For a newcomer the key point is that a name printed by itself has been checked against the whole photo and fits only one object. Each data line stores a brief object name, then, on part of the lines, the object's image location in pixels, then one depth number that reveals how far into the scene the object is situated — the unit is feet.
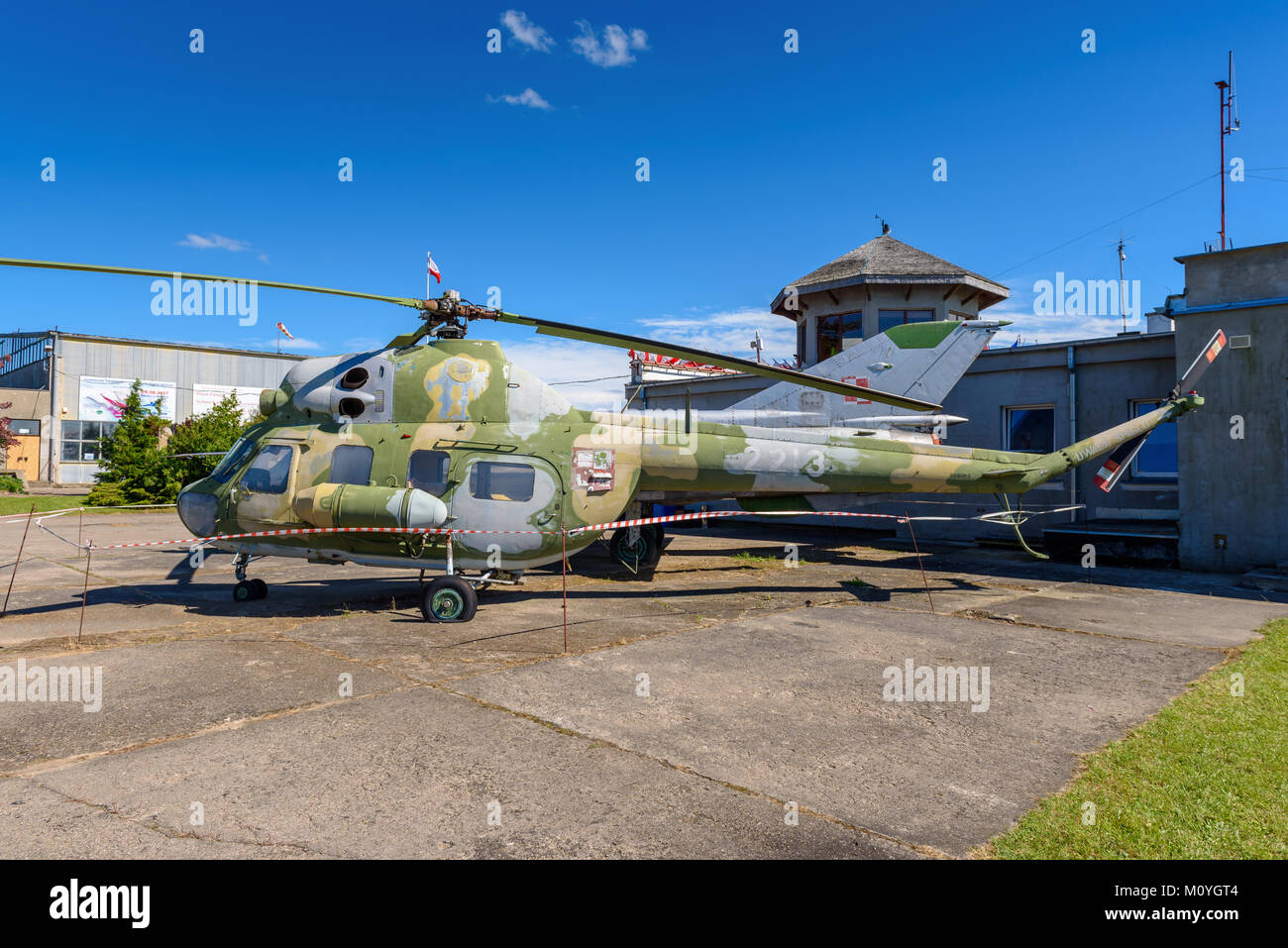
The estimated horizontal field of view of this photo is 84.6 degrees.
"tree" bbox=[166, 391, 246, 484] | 90.68
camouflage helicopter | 32.17
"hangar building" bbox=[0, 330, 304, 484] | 153.38
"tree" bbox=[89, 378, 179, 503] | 90.48
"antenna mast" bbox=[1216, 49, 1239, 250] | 56.13
